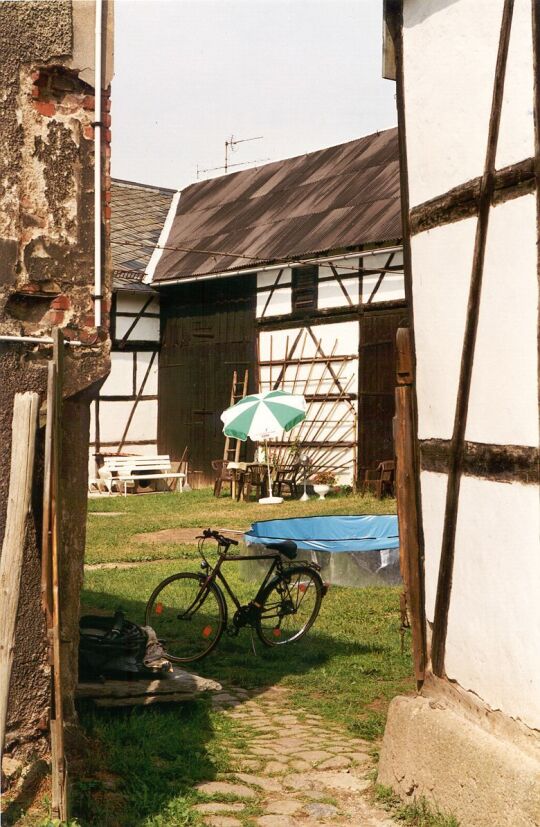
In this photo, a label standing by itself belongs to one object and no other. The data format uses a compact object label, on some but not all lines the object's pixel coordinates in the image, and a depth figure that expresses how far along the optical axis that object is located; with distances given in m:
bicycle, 8.42
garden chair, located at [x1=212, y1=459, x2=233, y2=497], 21.84
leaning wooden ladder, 23.34
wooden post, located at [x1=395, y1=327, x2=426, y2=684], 5.60
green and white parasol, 15.66
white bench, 23.72
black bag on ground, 6.66
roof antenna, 32.29
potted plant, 20.79
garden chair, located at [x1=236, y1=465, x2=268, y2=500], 21.30
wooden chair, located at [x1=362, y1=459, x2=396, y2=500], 19.50
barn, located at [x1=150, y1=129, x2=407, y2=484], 20.44
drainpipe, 5.64
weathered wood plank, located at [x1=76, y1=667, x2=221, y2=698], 6.42
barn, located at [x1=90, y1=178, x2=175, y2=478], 24.69
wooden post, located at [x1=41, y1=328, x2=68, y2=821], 4.68
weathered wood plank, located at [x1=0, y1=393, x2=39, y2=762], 4.66
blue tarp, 13.19
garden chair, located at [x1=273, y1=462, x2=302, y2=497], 21.39
